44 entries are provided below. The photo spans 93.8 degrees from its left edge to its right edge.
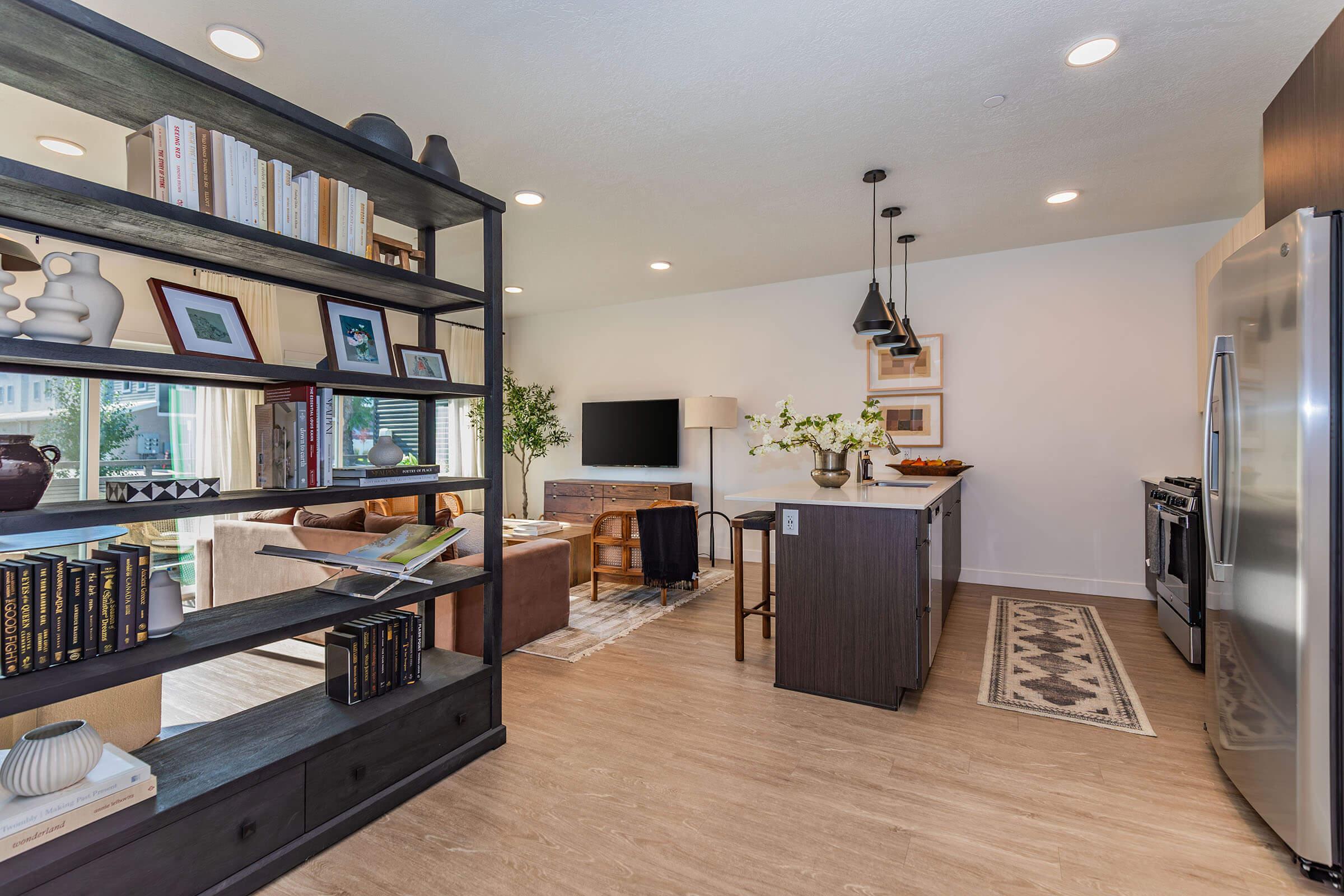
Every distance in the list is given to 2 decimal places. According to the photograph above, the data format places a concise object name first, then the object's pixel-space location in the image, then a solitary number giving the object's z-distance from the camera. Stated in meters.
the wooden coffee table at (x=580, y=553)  5.08
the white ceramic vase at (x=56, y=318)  1.37
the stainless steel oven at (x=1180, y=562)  3.14
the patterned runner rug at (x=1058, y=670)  2.73
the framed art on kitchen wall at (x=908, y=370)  5.20
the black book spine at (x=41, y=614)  1.42
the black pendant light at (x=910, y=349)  4.12
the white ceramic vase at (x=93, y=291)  1.48
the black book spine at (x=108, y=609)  1.53
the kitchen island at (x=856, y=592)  2.72
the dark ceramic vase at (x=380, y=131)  2.01
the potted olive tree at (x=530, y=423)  6.98
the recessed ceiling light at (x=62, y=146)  2.99
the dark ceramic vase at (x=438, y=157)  2.21
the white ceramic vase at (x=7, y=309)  1.33
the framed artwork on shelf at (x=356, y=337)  2.05
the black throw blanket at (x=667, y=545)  4.34
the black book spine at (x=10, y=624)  1.37
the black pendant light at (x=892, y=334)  3.75
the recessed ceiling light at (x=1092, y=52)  2.34
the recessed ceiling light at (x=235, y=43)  2.21
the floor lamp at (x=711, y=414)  5.73
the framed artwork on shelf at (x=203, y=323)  1.68
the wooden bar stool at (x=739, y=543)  3.32
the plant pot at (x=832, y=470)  3.37
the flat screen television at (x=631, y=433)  6.41
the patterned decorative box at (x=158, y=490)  1.55
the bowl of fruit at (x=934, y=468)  4.66
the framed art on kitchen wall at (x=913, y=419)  5.21
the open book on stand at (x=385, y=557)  2.13
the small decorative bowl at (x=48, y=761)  1.35
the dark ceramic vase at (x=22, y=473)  1.37
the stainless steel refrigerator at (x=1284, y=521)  1.65
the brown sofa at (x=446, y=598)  3.18
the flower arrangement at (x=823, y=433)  3.33
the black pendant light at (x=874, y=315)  3.41
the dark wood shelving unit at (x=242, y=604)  1.37
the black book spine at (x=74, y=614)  1.48
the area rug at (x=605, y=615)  3.55
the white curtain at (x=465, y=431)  7.05
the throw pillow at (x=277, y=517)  4.27
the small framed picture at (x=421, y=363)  2.28
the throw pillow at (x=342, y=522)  3.48
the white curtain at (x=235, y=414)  4.89
